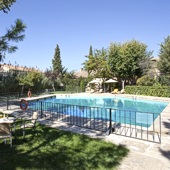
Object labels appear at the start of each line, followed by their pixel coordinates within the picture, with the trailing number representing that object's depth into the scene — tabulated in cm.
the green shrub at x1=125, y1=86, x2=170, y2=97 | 2175
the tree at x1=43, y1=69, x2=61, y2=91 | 3094
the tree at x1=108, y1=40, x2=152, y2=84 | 2783
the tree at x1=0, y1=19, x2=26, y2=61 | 817
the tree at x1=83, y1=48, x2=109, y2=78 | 2936
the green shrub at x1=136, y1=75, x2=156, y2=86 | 2578
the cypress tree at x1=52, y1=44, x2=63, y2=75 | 5544
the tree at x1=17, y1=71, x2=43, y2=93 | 2457
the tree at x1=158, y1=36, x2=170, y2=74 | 2603
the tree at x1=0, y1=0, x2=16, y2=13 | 720
